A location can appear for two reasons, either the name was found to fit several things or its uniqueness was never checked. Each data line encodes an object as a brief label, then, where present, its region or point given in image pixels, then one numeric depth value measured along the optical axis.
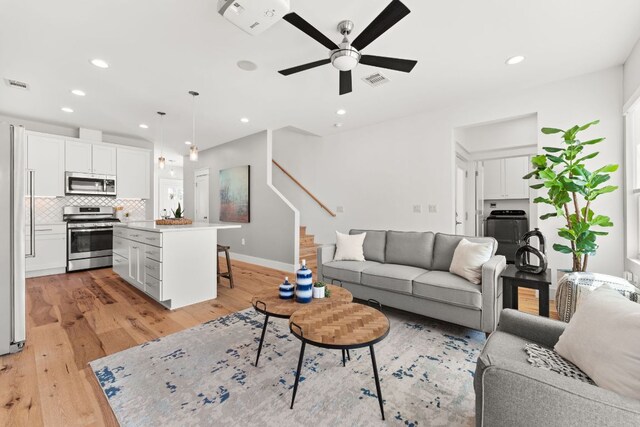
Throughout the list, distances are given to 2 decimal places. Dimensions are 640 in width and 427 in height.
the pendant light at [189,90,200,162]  3.53
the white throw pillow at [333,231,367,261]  3.59
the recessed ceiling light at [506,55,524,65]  2.87
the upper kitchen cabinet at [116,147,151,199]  5.57
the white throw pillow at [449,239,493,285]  2.60
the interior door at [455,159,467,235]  4.86
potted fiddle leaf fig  2.71
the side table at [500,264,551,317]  2.26
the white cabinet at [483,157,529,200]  5.66
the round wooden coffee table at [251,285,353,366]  1.83
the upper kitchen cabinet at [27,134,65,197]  4.61
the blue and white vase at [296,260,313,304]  2.00
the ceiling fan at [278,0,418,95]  1.89
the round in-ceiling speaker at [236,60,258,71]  2.94
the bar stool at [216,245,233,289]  3.94
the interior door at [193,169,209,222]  6.96
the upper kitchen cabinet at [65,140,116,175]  4.99
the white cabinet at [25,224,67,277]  4.48
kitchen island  3.07
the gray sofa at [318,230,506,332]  2.41
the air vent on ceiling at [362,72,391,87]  3.22
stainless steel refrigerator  2.11
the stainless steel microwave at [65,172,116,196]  4.97
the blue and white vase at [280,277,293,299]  2.07
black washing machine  5.41
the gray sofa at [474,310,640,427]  0.83
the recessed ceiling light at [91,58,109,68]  2.89
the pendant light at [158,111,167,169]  4.41
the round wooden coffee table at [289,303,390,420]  1.43
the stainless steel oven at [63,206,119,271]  4.82
